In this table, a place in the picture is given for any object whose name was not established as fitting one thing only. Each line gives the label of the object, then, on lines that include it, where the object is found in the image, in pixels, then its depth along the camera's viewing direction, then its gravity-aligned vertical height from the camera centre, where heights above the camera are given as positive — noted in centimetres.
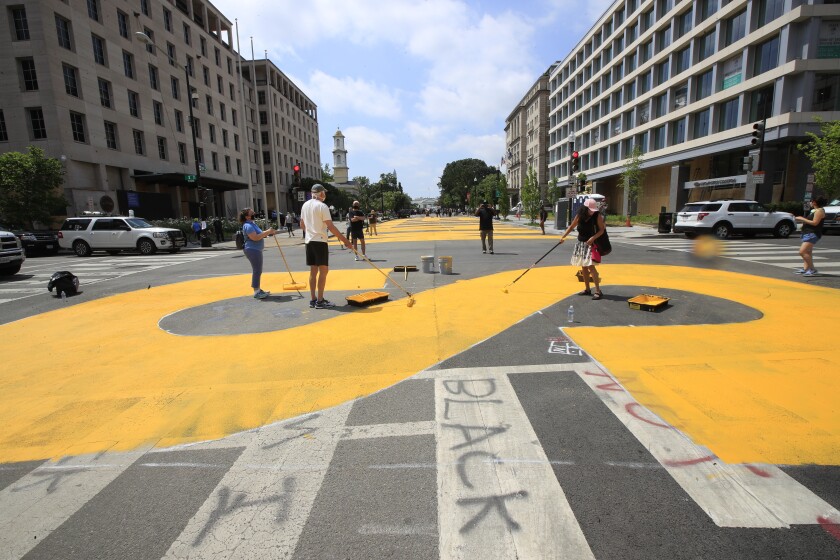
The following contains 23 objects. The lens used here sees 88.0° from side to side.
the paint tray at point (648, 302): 688 -155
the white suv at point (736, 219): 1980 -71
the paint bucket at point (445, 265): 1137 -146
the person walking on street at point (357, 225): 1473 -49
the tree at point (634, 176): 3825 +253
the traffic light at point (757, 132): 2138 +342
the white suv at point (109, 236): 2056 -96
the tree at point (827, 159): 2275 +224
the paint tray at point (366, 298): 775 -157
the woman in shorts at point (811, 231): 953 -66
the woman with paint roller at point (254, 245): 861 -65
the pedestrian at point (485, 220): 1546 -43
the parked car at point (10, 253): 1283 -108
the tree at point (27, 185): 2203 +162
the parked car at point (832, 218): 2105 -81
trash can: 2417 -92
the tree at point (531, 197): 4150 +104
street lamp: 2078 +849
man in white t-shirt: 755 -42
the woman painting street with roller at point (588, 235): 763 -51
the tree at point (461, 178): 12756 +919
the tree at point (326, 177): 9002 +699
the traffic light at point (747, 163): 2194 +198
